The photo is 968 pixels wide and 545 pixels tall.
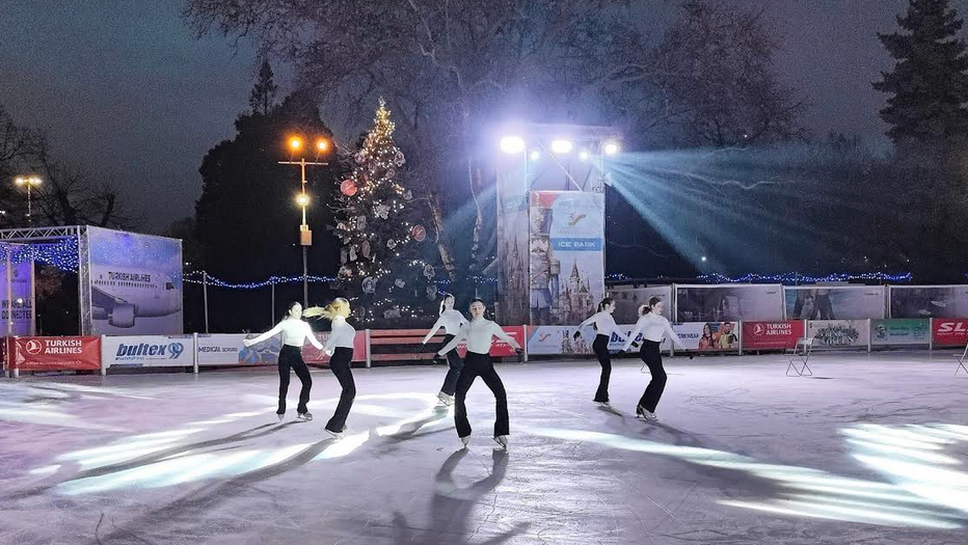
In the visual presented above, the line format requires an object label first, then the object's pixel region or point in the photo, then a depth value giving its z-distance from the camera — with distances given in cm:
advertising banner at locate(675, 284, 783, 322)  2894
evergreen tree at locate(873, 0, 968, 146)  4562
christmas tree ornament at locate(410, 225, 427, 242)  2962
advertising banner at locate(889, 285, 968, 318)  3070
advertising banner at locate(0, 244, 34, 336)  2647
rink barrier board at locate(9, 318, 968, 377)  2223
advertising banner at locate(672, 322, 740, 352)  2705
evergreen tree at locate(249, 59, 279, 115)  5531
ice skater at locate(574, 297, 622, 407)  1387
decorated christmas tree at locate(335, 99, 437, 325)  2908
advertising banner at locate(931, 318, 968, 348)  2958
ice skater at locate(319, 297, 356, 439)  1062
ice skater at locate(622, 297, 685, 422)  1203
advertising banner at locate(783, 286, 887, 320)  3003
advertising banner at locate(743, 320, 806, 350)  2795
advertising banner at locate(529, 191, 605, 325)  2528
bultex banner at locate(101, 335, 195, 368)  2239
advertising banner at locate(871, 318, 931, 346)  2922
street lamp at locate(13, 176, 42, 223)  3500
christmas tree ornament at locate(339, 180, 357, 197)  2897
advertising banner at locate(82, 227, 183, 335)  2497
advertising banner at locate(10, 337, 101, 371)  2219
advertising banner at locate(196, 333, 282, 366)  2322
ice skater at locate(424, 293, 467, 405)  1319
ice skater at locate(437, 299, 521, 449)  958
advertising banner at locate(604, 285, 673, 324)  2881
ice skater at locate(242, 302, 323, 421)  1174
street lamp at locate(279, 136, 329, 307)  2351
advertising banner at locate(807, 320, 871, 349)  2858
